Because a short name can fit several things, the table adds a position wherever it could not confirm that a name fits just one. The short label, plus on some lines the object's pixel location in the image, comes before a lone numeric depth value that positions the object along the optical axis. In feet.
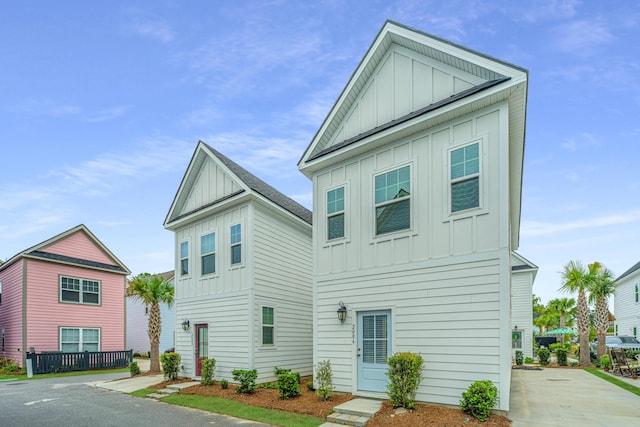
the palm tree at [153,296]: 59.57
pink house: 71.46
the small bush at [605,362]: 60.21
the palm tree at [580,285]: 71.26
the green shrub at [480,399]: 24.44
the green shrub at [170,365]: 47.34
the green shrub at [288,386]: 34.24
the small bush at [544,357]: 71.46
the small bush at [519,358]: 69.92
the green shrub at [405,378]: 27.73
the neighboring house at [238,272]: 43.83
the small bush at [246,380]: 38.60
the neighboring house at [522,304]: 81.87
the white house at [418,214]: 26.99
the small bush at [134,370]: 57.62
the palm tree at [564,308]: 150.92
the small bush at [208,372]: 43.34
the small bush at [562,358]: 69.26
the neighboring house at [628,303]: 94.53
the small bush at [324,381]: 32.76
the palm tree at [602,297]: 73.36
